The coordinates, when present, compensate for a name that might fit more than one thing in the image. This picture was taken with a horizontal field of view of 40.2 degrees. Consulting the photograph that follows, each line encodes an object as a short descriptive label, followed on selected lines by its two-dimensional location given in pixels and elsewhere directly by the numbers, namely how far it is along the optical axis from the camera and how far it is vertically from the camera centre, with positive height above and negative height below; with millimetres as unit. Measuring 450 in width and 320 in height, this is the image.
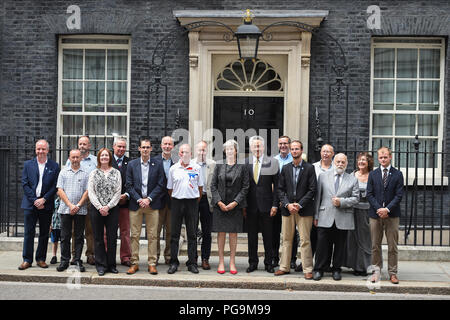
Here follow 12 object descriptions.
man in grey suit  7965 -708
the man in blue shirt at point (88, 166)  8688 -258
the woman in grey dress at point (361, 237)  8258 -1141
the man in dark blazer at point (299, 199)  8055 -625
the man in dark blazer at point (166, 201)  8539 -731
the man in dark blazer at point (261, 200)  8375 -667
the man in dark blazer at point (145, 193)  8297 -602
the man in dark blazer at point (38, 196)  8469 -678
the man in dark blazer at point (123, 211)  8594 -884
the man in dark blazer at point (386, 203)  7906 -647
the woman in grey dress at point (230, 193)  8250 -579
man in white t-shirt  8227 -681
